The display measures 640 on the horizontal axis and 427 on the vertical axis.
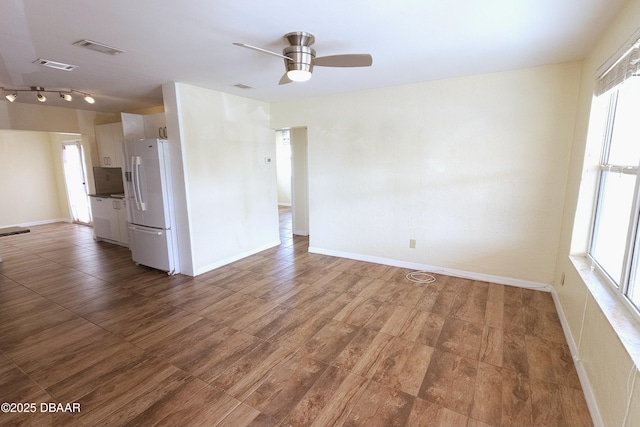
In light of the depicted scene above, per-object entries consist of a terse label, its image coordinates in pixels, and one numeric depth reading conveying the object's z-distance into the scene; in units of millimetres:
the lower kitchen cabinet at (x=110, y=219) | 5512
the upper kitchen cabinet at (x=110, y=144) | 5336
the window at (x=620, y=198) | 1700
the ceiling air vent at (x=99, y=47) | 2387
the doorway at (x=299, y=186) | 6043
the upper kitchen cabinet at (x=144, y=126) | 4465
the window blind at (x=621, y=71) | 1746
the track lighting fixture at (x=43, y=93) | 3854
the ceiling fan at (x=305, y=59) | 2299
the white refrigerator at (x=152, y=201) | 3877
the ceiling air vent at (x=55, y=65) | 2818
